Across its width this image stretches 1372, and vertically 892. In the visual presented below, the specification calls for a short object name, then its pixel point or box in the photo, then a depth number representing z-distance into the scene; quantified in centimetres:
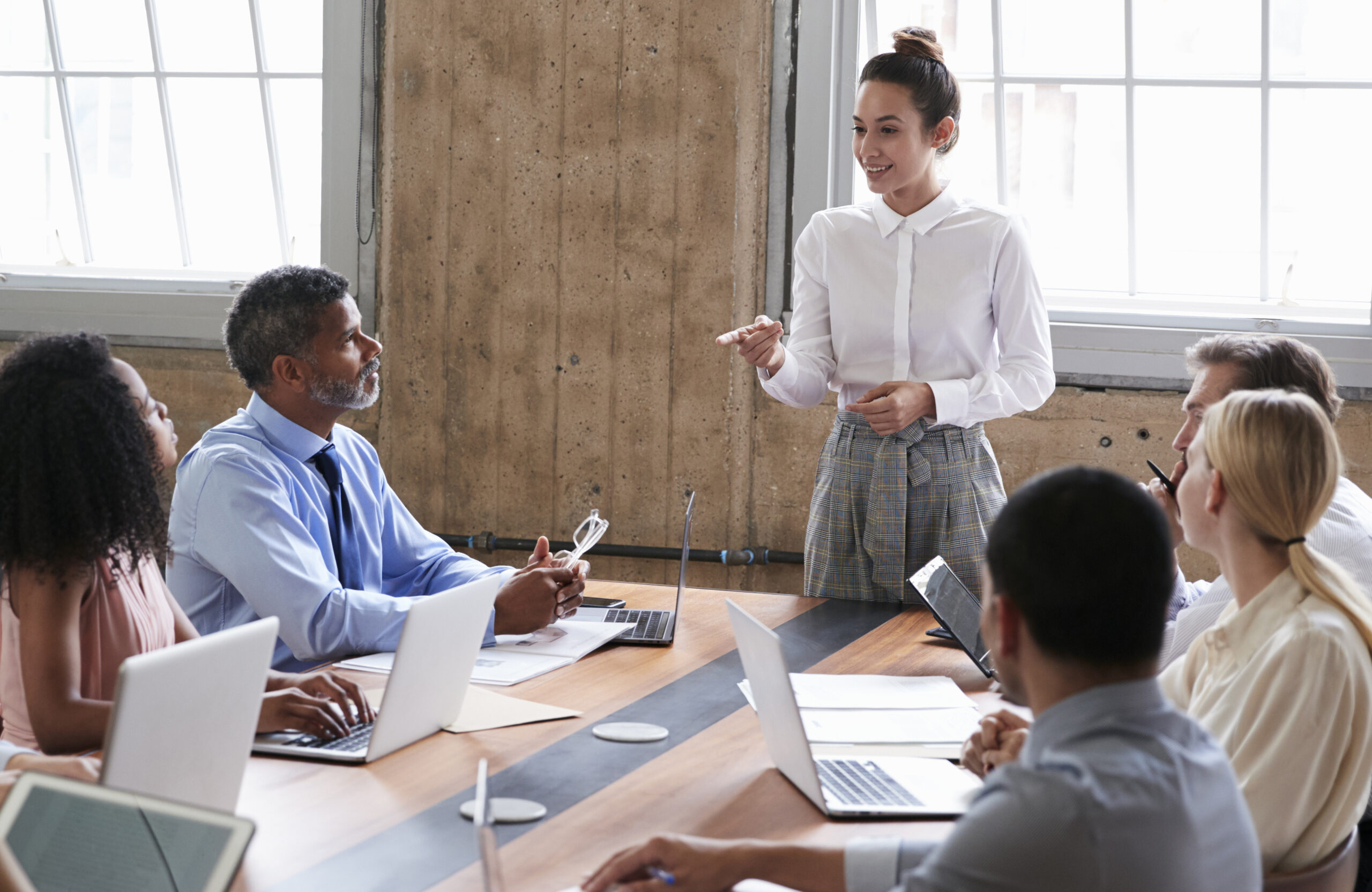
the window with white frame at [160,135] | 441
